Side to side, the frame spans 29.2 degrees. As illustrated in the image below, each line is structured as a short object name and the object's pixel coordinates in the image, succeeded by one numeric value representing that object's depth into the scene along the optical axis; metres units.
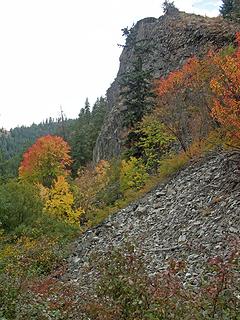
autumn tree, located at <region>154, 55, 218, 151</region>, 24.05
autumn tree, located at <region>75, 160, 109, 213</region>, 37.39
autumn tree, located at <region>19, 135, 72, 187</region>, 49.38
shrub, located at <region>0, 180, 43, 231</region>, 26.54
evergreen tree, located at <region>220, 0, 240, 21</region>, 47.47
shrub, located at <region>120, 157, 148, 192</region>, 29.69
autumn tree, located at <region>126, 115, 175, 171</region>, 30.92
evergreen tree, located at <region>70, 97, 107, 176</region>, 70.00
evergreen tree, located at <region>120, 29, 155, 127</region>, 34.78
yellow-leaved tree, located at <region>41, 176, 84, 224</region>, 32.16
